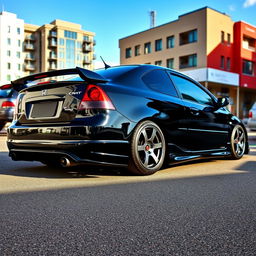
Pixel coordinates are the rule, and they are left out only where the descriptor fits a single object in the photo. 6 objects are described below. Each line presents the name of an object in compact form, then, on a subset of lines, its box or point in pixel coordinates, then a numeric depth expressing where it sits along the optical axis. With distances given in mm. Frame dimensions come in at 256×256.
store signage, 32812
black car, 3822
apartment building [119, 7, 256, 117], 35219
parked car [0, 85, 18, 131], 10414
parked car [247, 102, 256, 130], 13625
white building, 82100
